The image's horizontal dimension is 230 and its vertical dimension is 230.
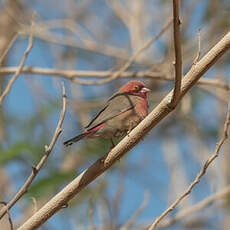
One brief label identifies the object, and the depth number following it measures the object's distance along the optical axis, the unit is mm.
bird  6894
